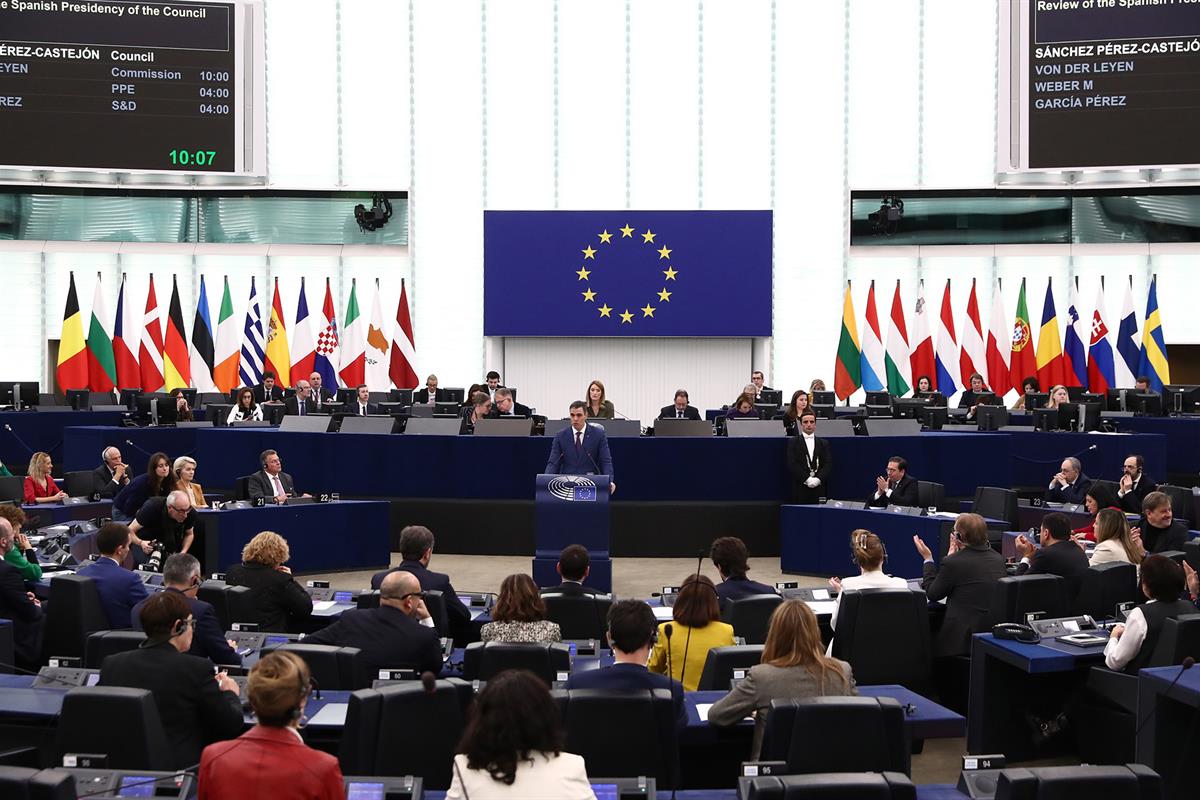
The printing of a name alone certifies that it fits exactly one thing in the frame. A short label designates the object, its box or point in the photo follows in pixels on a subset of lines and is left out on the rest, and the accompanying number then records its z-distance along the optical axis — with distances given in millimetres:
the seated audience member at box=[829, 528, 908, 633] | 7574
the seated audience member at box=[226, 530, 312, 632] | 7340
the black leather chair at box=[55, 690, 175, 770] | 4297
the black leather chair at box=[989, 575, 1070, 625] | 7387
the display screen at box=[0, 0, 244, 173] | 19734
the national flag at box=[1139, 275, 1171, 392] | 20484
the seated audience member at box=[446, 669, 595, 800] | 3234
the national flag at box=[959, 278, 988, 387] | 21312
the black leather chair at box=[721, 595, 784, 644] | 6844
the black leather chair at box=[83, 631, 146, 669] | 5547
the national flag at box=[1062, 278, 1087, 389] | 20797
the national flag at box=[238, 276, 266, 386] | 20969
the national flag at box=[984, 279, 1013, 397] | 21078
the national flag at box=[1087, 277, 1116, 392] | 20641
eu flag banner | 23031
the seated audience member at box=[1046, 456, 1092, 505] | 12406
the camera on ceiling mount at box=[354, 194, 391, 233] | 24578
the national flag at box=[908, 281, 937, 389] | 21031
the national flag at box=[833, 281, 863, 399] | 20641
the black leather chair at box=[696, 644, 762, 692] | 5500
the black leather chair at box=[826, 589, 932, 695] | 7285
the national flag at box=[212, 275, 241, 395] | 20969
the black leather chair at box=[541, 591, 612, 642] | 7223
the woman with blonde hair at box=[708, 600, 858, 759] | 4789
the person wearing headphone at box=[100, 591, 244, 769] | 4656
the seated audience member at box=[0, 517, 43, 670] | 7168
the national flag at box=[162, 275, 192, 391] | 20938
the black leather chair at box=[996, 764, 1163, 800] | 3414
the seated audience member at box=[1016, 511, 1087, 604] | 7961
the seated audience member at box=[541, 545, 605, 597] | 7297
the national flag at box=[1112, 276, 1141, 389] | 20594
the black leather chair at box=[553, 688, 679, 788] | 4445
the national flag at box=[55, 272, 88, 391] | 20328
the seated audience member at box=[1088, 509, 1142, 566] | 8266
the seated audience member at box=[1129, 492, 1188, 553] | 9086
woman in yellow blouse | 5770
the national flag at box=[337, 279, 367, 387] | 21062
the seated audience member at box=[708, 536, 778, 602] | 7211
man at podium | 12039
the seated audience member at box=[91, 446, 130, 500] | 12742
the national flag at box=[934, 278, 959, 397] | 21058
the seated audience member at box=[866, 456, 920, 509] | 12242
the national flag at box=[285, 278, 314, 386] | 21172
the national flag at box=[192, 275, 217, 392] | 21297
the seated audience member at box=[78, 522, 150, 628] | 7289
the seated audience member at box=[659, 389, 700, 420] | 17250
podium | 11445
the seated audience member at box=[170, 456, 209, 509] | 10883
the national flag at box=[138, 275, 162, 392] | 20766
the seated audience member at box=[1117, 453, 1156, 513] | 11648
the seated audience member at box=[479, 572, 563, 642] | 5926
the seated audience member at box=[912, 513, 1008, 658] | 7738
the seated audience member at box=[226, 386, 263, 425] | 16688
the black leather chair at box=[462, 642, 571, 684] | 5457
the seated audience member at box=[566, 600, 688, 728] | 4559
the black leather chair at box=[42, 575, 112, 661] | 7113
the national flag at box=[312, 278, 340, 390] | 21359
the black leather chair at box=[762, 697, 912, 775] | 4293
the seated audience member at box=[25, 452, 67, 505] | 12695
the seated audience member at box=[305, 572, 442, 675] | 5809
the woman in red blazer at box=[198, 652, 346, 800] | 3475
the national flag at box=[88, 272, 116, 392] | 20672
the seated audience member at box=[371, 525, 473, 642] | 7312
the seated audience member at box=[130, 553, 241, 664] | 5785
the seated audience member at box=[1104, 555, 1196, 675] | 6156
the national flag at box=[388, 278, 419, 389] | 21094
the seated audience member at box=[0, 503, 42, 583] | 7852
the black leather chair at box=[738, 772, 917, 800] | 3504
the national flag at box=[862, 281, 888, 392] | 20781
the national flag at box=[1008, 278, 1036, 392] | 21109
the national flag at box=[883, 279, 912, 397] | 20719
